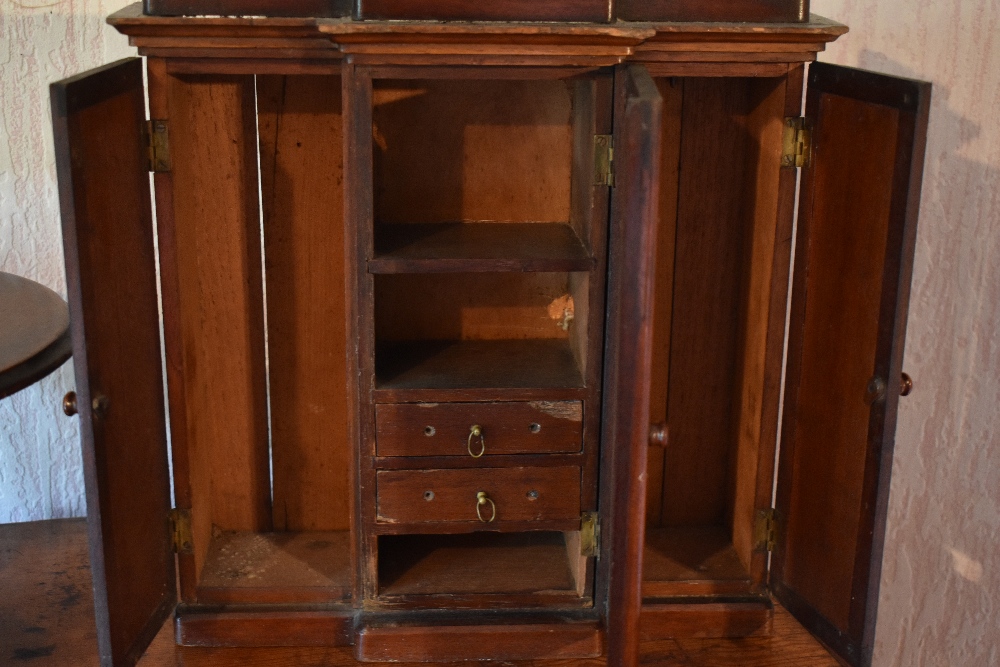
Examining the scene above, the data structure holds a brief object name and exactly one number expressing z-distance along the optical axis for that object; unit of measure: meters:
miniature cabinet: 1.91
